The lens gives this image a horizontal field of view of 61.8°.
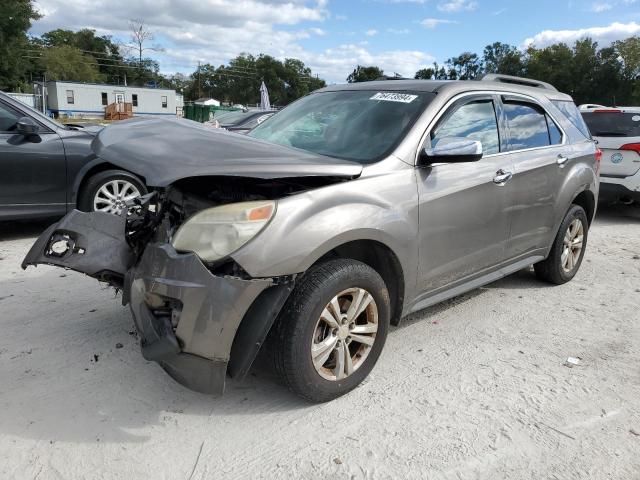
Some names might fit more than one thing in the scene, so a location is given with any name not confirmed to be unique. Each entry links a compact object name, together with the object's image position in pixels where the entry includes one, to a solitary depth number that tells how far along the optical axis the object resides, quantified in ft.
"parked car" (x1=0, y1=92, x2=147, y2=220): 18.81
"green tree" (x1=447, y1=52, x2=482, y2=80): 239.50
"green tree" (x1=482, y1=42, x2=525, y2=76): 212.70
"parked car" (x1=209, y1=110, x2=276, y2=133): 34.89
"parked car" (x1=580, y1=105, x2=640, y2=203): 26.58
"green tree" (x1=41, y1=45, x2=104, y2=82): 248.93
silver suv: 8.13
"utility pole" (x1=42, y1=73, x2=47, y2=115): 162.61
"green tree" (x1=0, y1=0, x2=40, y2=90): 160.97
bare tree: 275.92
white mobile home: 182.29
